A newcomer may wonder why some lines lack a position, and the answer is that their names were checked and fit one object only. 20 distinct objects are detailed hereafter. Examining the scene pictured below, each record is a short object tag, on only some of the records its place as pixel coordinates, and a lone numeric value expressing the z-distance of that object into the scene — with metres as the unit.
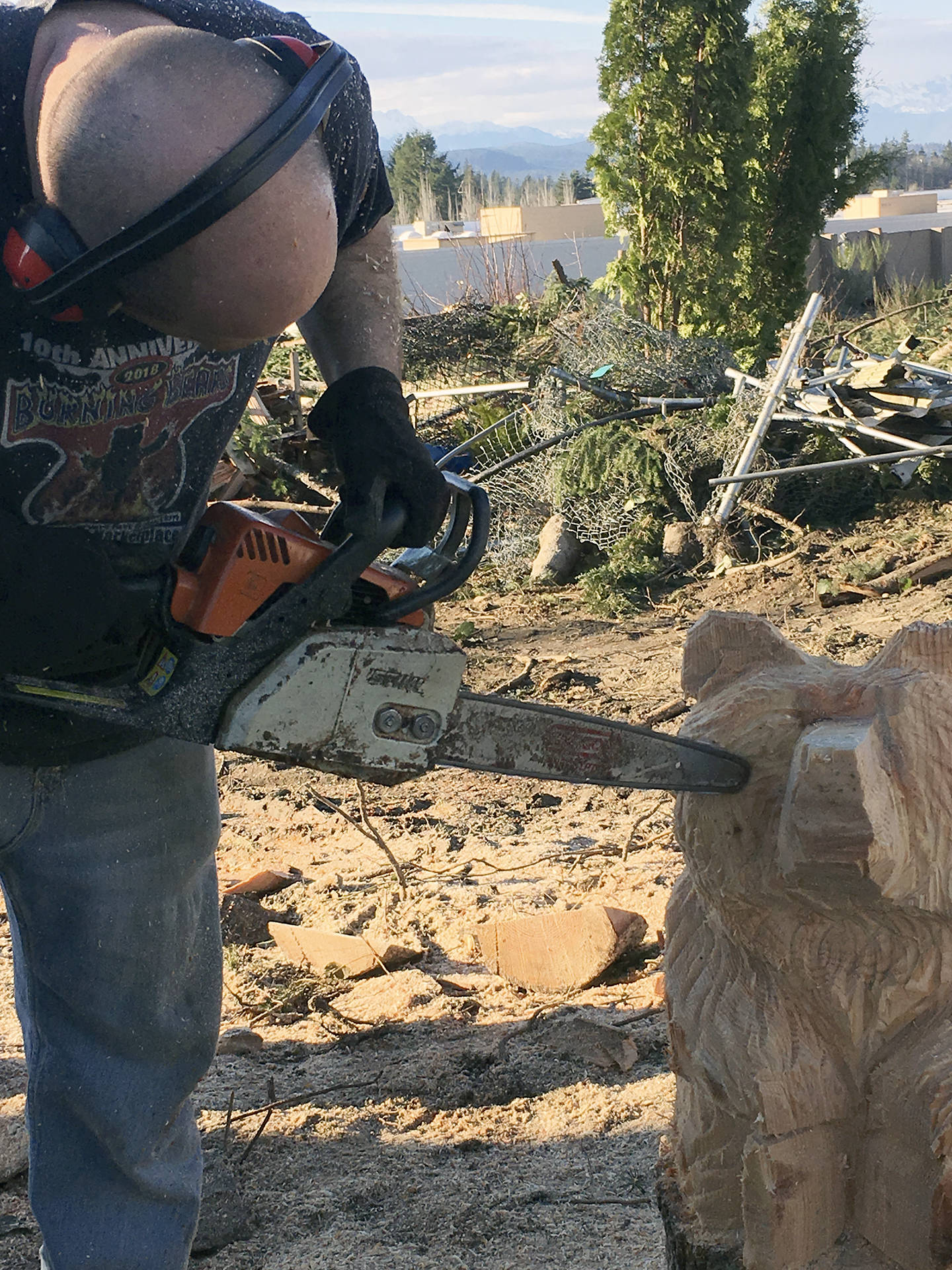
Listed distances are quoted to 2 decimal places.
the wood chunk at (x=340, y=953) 3.41
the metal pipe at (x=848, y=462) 6.50
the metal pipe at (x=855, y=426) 6.92
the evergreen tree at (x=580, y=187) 48.06
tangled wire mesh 7.88
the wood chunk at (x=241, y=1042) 3.09
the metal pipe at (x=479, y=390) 9.12
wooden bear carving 1.48
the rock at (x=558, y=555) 7.85
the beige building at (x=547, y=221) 34.59
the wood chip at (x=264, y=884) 3.91
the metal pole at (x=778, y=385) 7.30
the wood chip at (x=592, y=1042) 2.83
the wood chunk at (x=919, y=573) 6.57
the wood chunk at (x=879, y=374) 7.62
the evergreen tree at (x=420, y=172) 55.00
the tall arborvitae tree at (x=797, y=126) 12.94
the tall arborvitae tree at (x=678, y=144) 9.50
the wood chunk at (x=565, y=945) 3.20
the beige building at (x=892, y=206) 48.75
